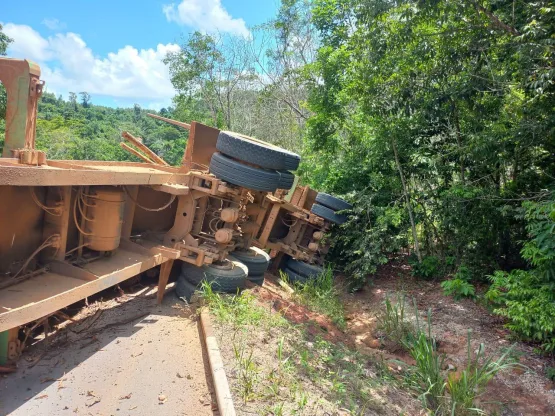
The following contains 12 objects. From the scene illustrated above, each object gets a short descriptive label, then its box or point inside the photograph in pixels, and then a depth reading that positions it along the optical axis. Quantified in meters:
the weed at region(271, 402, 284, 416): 2.51
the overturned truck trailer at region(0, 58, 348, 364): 2.93
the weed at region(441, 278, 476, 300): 6.04
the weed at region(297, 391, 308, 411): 2.64
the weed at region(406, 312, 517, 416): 3.01
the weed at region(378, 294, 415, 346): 5.05
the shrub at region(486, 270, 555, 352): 4.27
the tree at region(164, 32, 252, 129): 22.75
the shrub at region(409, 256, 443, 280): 7.43
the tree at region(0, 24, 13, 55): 17.48
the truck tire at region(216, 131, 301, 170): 4.43
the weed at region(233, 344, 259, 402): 2.72
